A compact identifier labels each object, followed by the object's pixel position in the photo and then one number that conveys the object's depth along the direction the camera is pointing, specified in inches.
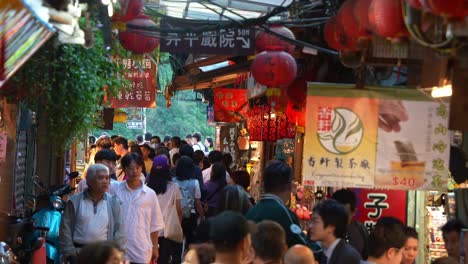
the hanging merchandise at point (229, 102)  968.9
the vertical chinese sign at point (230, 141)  1125.1
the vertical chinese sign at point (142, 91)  884.6
